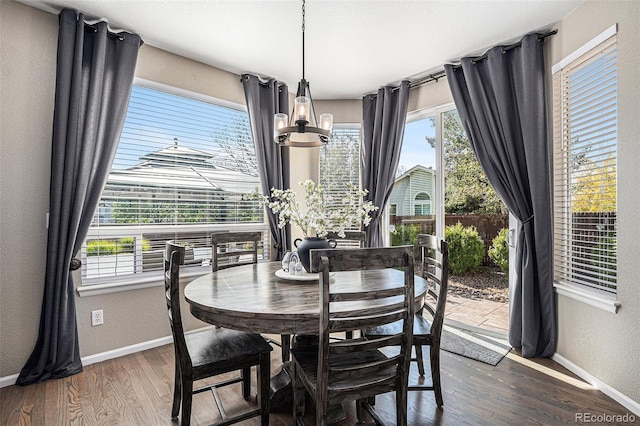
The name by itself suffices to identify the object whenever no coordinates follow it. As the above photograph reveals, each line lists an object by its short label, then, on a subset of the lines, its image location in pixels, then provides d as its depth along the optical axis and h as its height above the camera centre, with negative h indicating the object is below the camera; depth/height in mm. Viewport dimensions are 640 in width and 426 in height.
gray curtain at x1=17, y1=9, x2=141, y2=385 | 2424 +376
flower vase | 2187 -183
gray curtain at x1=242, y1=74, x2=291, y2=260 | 3605 +871
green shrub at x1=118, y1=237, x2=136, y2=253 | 2912 -226
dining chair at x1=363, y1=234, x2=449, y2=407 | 2043 -717
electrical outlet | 2718 -805
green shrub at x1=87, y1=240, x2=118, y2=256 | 2763 -241
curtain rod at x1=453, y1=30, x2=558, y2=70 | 2752 +1492
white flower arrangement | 2180 +26
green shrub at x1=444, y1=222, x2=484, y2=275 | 3512 -324
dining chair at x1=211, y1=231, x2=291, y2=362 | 2545 -234
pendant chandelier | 2127 +642
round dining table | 1512 -413
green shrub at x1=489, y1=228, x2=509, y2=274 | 3281 -329
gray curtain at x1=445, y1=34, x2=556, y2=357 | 2754 +514
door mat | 2785 -1146
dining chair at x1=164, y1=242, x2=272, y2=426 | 1666 -722
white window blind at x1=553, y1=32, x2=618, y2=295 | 2306 +372
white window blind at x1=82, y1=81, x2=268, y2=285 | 2881 +331
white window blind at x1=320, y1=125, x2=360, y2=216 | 4332 +701
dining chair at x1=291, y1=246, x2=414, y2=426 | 1415 -535
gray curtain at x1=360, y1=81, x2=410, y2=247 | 3912 +900
